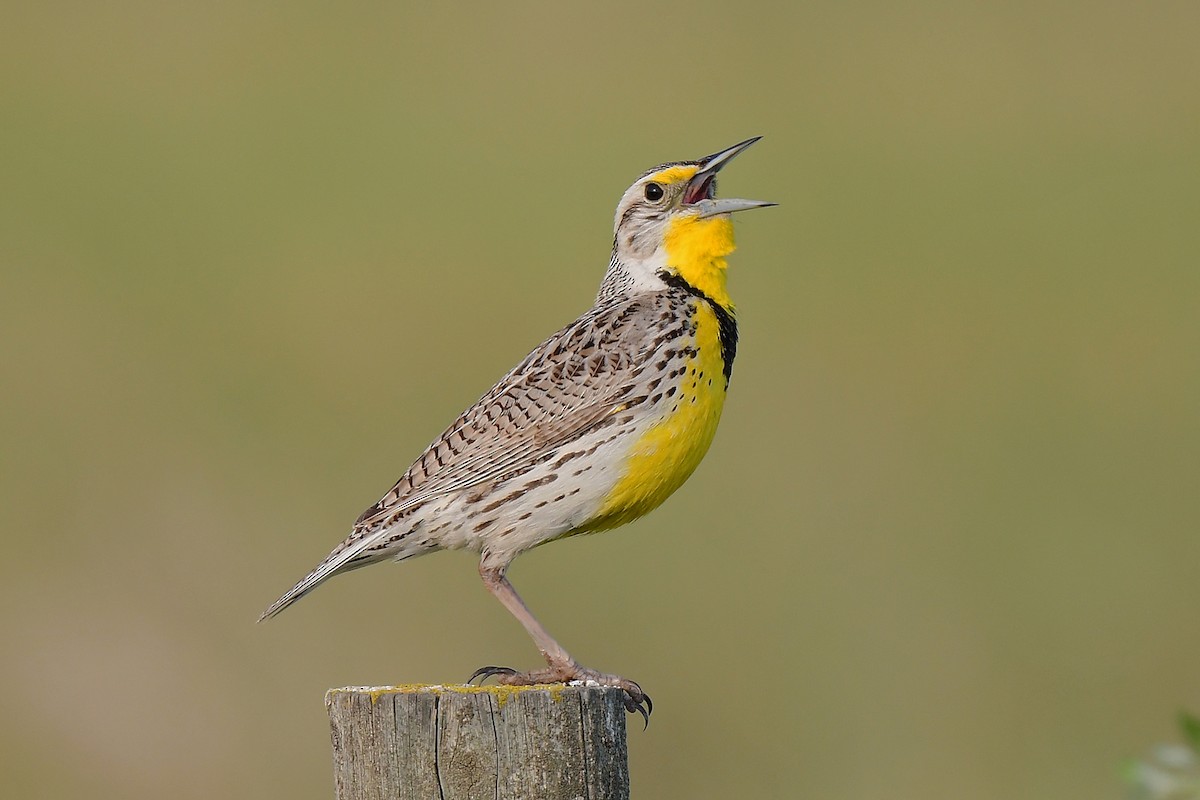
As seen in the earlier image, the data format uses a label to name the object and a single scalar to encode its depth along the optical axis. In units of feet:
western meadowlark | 21.66
